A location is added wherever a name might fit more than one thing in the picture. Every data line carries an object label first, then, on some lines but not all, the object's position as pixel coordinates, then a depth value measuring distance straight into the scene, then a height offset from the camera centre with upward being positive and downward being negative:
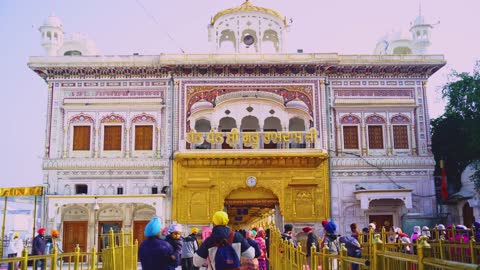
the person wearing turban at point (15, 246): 15.28 -0.87
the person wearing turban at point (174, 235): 8.56 -0.33
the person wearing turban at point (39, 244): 13.80 -0.74
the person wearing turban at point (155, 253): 6.67 -0.47
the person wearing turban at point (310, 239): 11.32 -0.54
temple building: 21.48 +2.92
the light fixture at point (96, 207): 20.14 +0.25
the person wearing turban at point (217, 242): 6.29 -0.34
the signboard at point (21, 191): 21.05 +0.89
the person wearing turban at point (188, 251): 13.09 -0.89
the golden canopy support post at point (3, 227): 19.05 -0.46
